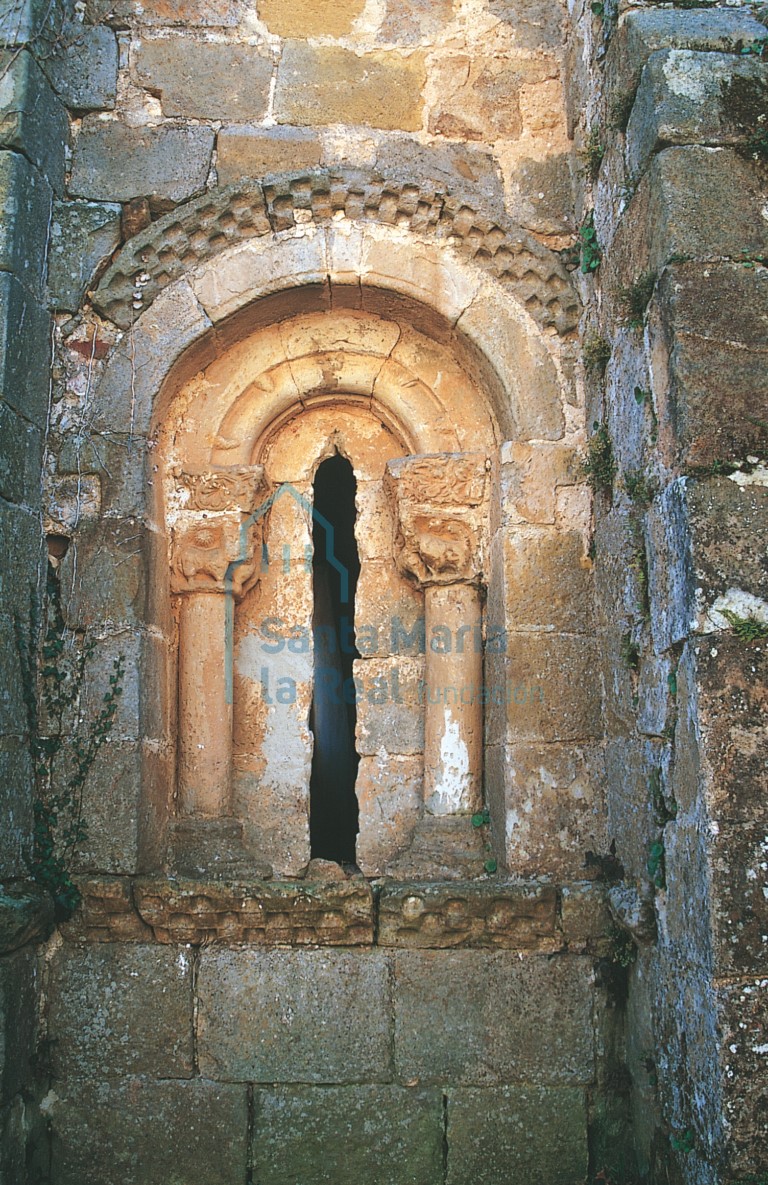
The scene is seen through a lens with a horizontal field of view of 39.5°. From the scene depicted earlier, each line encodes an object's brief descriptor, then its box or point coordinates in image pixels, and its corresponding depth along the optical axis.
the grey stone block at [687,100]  4.11
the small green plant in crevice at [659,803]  3.96
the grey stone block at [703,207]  3.96
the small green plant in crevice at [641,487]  4.13
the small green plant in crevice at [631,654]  4.36
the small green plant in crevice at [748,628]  3.55
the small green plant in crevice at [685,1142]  3.64
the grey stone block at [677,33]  4.30
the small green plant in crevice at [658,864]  3.99
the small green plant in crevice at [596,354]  4.79
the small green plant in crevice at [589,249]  4.90
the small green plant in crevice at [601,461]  4.71
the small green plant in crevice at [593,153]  4.88
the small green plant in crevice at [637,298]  4.15
